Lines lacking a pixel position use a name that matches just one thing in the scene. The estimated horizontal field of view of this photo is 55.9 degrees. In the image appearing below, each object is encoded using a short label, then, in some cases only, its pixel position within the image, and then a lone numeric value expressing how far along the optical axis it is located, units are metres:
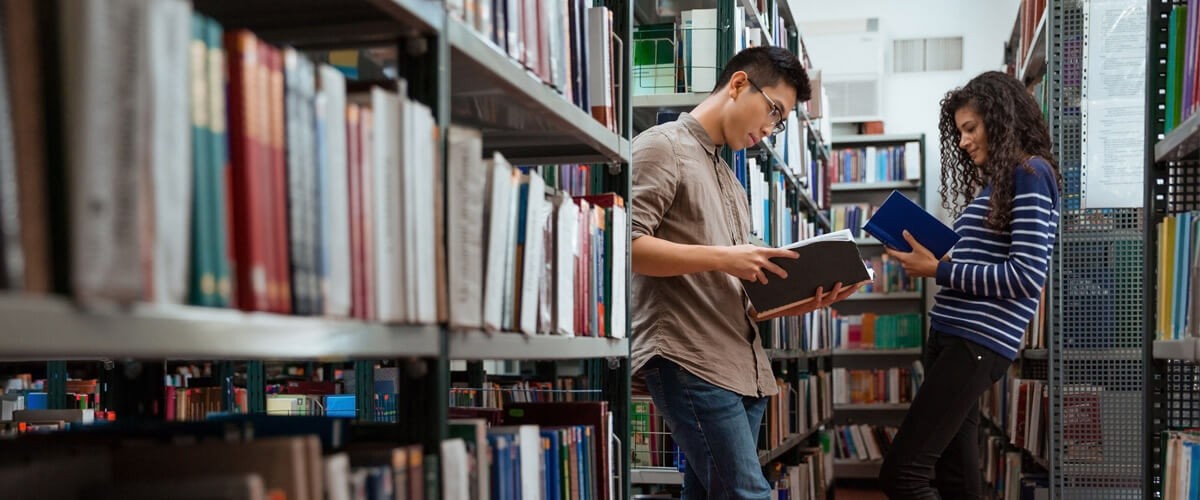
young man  2.28
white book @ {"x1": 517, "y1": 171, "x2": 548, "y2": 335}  1.51
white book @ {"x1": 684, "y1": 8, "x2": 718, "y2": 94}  3.45
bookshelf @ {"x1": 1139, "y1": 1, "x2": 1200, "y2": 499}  2.26
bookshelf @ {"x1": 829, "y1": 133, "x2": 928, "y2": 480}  7.68
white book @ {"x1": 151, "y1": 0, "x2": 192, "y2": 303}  0.79
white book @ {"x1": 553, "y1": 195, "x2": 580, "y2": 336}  1.66
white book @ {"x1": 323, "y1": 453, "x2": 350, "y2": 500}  1.04
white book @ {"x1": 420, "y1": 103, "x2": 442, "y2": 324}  1.21
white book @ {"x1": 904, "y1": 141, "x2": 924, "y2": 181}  7.94
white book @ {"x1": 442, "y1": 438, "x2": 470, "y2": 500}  1.28
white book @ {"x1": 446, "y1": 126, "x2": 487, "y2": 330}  1.29
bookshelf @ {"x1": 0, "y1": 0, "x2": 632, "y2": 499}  0.77
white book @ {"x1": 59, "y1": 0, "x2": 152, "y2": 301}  0.74
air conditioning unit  8.21
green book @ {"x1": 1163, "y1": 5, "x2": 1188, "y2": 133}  2.30
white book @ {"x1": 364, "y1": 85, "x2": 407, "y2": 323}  1.13
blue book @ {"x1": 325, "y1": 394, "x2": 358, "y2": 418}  3.68
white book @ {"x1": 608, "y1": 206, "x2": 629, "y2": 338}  2.00
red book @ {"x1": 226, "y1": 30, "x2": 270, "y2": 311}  0.91
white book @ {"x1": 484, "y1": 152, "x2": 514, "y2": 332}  1.39
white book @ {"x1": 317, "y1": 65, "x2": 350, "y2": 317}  1.04
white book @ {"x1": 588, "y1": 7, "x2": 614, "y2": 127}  1.97
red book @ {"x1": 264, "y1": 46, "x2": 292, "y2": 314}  0.95
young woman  2.75
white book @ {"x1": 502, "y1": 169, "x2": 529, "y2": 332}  1.47
